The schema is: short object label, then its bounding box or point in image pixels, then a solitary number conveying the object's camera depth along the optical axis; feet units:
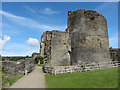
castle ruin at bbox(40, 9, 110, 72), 48.75
